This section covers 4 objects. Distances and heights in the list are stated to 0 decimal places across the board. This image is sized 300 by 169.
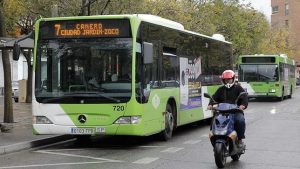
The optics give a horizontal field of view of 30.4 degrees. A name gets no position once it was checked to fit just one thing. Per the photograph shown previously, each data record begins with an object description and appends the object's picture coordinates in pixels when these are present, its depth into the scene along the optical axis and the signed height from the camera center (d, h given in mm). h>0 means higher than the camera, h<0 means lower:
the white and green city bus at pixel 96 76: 11570 +40
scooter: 9047 -931
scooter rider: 9586 -343
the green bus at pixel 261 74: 33375 +134
